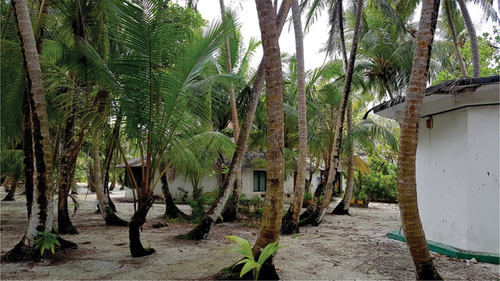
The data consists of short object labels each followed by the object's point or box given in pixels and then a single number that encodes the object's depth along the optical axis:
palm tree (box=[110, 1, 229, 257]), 5.07
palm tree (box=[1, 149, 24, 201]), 12.16
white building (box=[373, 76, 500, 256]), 5.62
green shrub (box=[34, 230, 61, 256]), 5.12
